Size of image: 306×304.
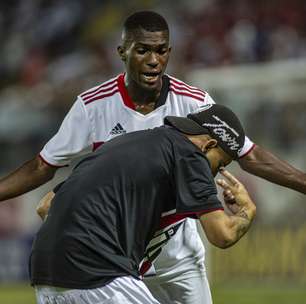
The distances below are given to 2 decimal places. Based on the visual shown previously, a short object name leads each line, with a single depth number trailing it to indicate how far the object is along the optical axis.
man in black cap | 10.02
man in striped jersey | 13.37
